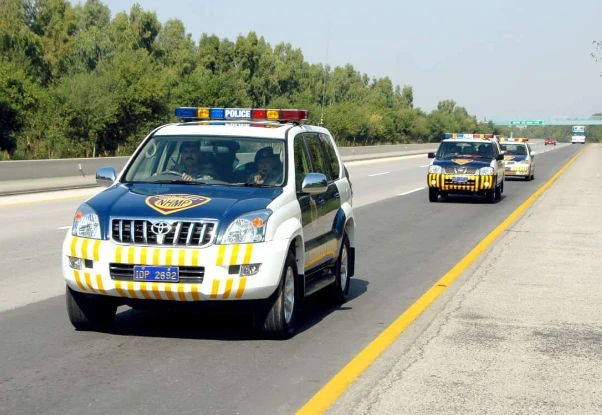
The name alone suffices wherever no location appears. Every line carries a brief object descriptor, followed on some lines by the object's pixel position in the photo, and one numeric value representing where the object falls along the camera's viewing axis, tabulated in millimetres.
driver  8578
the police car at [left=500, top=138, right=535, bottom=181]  38688
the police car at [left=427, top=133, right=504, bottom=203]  25422
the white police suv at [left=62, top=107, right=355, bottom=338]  7375
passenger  8516
